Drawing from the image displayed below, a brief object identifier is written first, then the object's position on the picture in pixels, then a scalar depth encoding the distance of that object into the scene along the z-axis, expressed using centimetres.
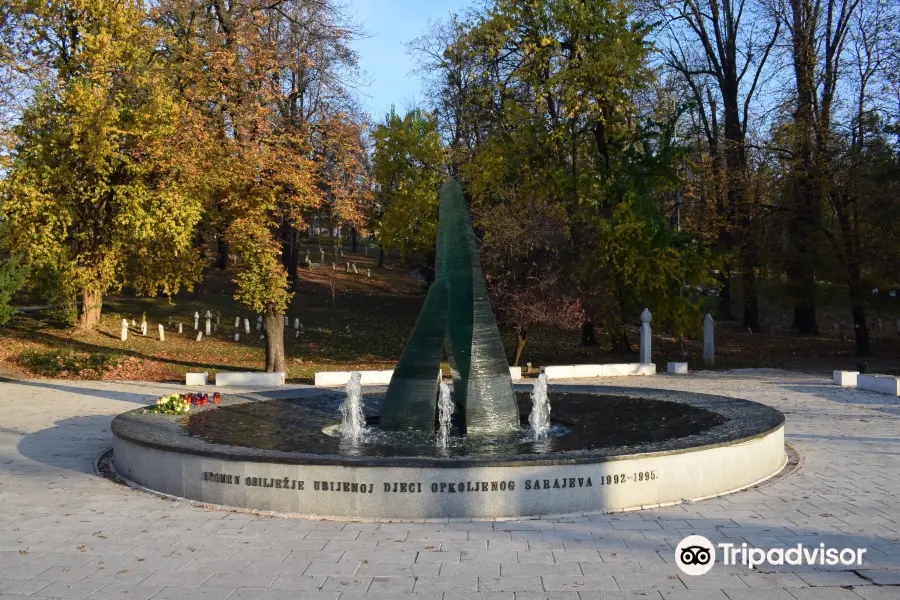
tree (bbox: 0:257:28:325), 2431
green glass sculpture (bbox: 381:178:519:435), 1123
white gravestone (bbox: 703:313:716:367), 2675
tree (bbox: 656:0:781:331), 3116
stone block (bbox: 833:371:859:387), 2042
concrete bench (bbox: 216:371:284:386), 2005
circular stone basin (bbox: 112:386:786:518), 807
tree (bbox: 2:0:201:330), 2241
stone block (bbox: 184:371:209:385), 2027
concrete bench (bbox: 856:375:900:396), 1855
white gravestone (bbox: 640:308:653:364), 2445
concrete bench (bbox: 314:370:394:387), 2038
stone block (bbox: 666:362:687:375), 2403
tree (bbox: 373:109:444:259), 3572
